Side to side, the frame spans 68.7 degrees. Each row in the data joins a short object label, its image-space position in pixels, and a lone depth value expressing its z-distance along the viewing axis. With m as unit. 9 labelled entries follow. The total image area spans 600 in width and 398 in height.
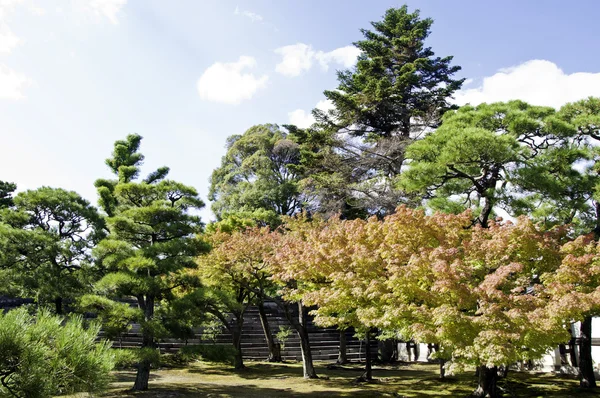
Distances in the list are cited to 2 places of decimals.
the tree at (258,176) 32.12
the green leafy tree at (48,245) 12.55
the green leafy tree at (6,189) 25.94
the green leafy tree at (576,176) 11.37
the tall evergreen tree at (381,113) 21.25
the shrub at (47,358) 4.90
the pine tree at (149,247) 10.99
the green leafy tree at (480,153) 11.65
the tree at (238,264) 14.38
